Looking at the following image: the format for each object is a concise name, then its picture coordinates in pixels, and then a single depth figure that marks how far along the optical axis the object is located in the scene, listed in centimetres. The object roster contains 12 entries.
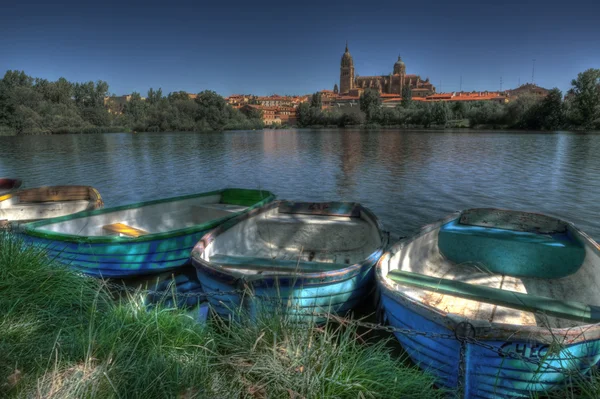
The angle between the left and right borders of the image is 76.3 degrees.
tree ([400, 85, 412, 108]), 9712
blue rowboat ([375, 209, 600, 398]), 286
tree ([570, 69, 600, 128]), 5660
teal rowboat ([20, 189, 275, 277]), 535
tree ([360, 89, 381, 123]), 9122
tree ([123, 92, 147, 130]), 9229
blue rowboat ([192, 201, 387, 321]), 387
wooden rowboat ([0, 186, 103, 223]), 818
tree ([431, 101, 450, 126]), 7525
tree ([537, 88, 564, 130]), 5941
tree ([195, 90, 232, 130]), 8362
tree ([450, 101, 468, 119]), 7896
